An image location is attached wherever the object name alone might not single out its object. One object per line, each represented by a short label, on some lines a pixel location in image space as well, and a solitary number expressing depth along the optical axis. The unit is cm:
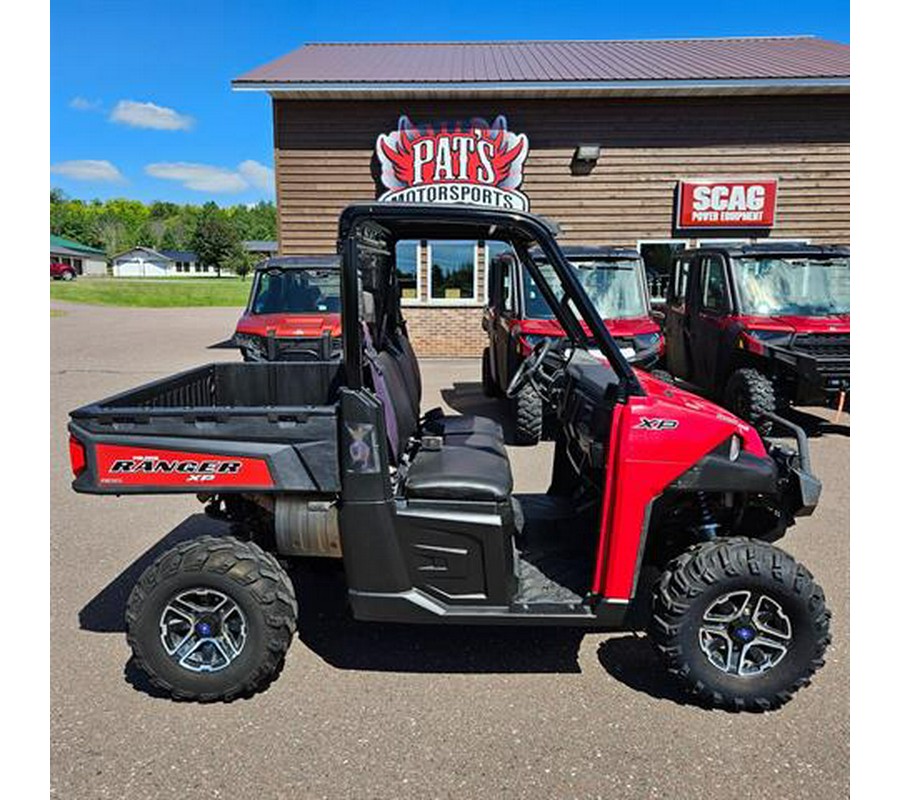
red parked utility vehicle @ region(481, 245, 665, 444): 712
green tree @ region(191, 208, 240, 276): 8062
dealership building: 1252
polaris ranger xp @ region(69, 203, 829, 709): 268
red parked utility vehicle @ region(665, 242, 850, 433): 689
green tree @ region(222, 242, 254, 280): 7557
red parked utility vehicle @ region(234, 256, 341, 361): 836
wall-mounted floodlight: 1248
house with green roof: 7838
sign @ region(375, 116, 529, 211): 1258
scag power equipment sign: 1270
